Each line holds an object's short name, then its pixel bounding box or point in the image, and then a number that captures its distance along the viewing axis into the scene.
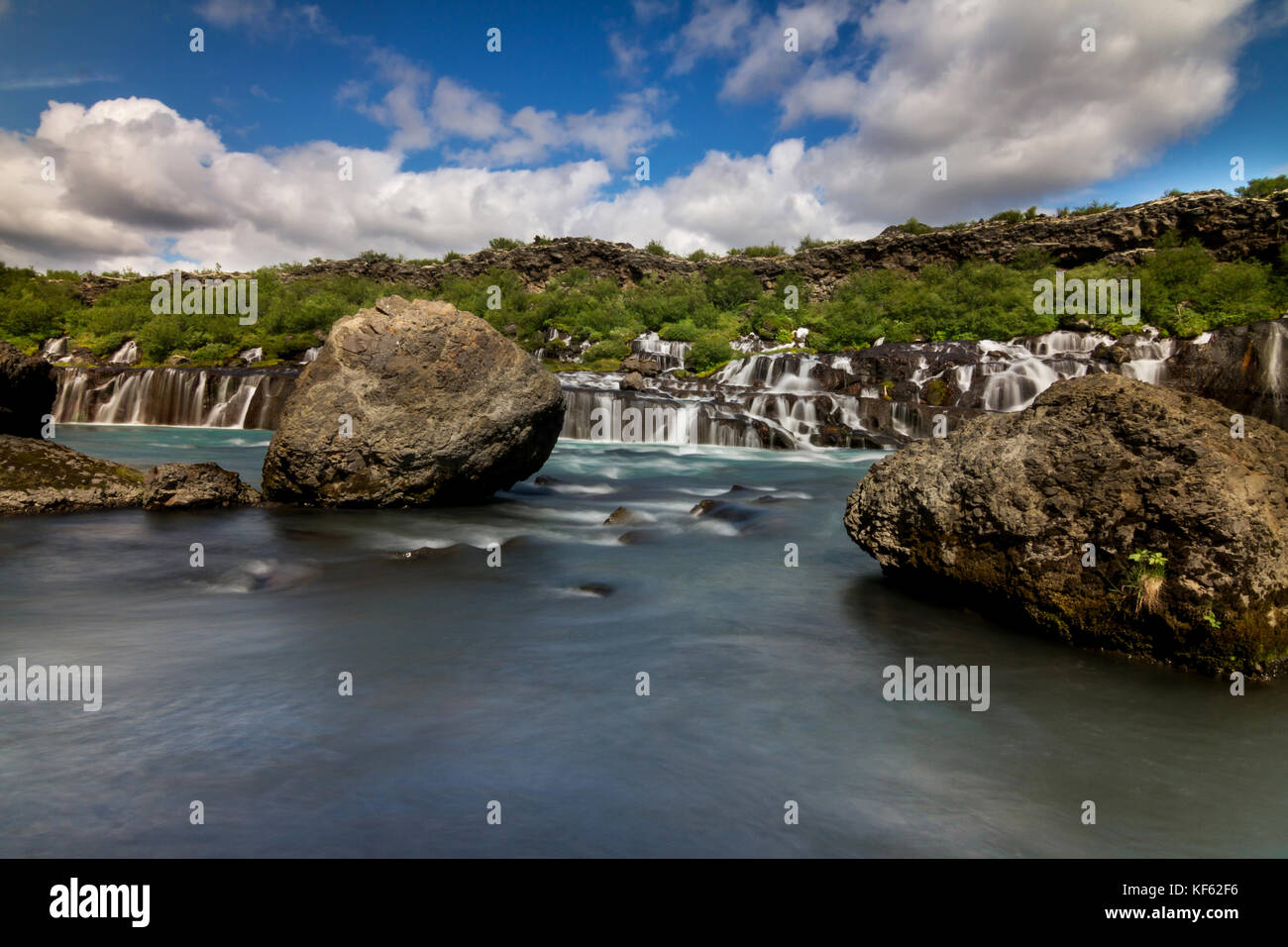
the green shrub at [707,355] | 33.12
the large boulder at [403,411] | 9.25
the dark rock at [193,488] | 9.16
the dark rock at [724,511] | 9.88
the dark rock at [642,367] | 31.57
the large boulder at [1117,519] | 4.38
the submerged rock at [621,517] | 9.82
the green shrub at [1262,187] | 38.75
